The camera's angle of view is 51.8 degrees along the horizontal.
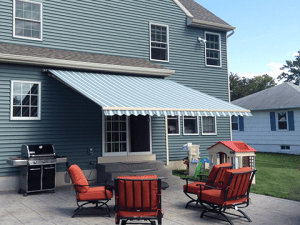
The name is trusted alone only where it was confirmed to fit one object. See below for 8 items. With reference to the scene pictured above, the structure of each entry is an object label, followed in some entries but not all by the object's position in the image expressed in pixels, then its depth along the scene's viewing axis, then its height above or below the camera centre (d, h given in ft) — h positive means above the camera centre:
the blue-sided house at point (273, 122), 74.79 +2.54
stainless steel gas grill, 32.60 -3.50
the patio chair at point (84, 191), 24.93 -4.73
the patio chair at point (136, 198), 20.01 -4.21
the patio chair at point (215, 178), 26.48 -4.01
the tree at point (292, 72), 160.66 +31.35
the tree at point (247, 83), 153.48 +25.69
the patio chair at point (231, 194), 22.30 -4.65
